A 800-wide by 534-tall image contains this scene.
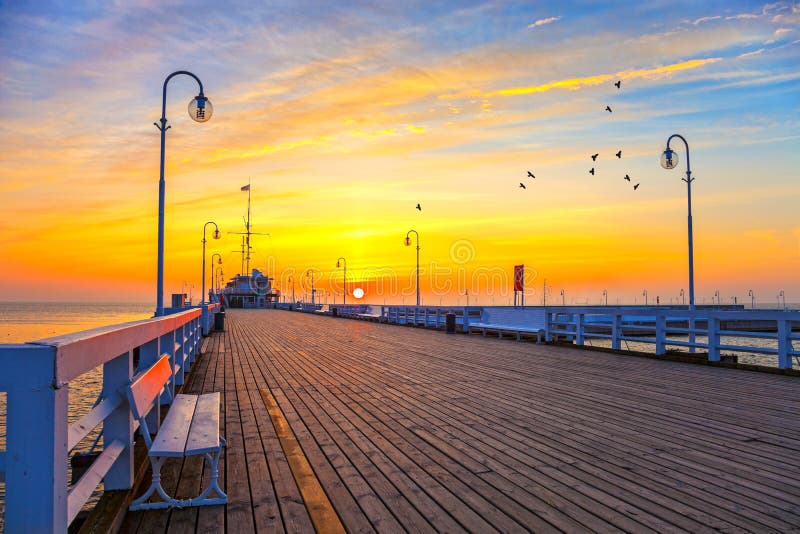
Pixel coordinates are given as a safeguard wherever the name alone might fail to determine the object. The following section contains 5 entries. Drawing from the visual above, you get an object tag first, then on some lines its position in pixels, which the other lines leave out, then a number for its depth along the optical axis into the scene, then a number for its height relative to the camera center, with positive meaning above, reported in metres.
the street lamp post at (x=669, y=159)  17.94 +4.27
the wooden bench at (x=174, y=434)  3.62 -1.08
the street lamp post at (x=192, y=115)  13.02 +4.21
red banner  28.61 +0.65
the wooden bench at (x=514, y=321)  19.08 -1.49
